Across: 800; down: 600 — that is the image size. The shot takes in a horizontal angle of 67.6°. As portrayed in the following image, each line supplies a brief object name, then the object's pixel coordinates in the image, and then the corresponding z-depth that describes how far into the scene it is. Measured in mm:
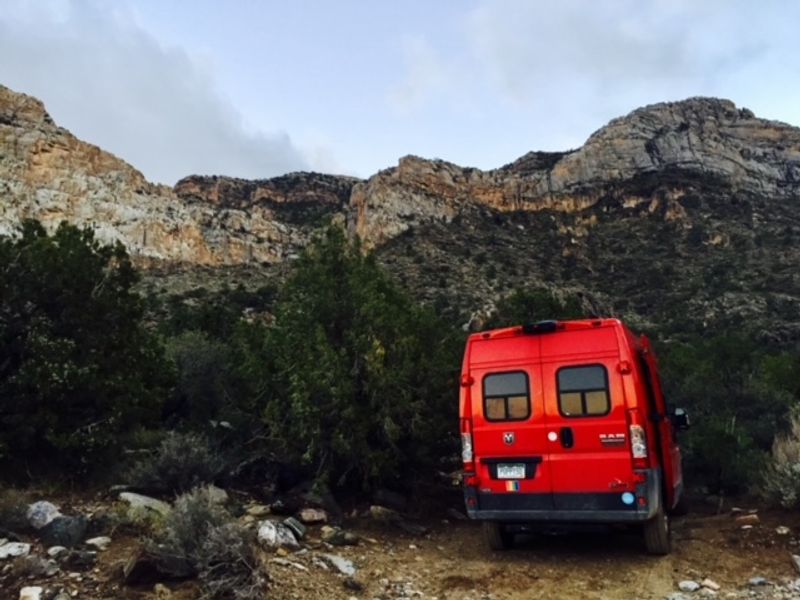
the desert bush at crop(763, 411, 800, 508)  7680
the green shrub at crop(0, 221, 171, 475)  8352
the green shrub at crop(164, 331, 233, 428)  12445
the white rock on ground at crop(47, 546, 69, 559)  5432
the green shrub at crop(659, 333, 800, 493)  10438
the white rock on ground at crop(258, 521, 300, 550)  6215
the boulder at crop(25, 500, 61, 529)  5984
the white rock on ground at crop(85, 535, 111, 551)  5740
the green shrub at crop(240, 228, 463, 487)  8375
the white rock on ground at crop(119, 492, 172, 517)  6727
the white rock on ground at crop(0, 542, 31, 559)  5340
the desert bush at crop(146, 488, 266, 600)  4789
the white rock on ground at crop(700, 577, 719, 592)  5721
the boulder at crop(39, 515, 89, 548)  5730
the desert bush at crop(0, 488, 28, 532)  5895
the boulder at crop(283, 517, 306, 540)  6672
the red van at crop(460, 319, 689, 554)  6238
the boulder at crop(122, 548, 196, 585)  5016
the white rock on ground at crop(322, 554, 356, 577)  5922
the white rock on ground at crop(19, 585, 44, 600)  4602
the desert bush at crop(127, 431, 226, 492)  7832
